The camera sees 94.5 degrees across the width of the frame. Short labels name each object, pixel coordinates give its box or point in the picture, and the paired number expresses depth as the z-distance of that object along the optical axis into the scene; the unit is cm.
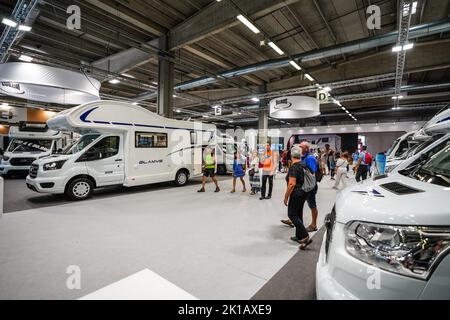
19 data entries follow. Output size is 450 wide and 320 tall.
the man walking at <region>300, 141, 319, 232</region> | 332
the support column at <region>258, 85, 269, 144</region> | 1468
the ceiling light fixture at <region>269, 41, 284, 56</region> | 678
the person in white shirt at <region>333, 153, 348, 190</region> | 697
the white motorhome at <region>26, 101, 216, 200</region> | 514
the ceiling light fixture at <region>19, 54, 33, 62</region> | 752
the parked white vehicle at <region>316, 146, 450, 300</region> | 92
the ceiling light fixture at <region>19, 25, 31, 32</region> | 529
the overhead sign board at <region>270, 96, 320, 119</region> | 994
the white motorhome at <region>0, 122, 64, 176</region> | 873
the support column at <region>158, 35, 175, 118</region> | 832
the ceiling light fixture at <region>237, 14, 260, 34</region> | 545
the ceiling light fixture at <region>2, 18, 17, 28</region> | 507
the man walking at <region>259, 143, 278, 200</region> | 558
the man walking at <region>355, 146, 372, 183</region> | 706
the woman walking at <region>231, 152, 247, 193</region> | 680
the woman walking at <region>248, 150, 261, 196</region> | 628
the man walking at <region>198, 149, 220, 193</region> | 666
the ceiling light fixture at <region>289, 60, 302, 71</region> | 796
